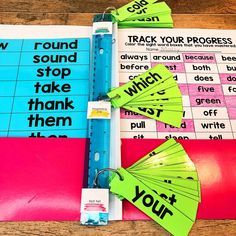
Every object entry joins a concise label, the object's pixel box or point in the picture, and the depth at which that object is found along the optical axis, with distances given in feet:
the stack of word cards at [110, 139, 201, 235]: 1.95
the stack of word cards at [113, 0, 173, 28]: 2.87
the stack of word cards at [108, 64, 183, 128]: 2.36
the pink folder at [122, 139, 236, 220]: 1.99
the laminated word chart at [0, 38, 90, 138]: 2.31
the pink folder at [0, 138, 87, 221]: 1.97
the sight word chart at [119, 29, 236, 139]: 2.34
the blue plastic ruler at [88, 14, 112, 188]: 2.13
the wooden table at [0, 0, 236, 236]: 2.96
